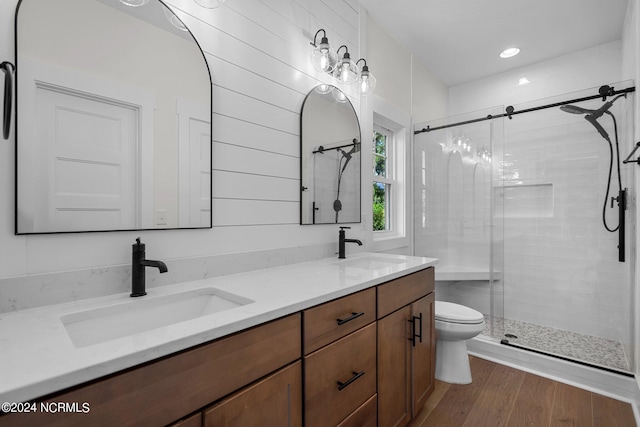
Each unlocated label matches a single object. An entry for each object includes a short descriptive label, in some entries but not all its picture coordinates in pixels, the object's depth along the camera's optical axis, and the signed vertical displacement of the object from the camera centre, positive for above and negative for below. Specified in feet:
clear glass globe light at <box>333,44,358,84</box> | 6.48 +3.06
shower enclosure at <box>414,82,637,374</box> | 8.13 -0.09
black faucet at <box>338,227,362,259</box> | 6.56 -0.58
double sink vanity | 1.97 -1.16
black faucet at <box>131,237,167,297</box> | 3.56 -0.66
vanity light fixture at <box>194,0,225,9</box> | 4.37 +2.98
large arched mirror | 3.17 +1.12
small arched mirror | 6.21 +1.23
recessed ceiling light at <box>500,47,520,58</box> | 9.53 +5.10
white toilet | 6.91 -2.84
